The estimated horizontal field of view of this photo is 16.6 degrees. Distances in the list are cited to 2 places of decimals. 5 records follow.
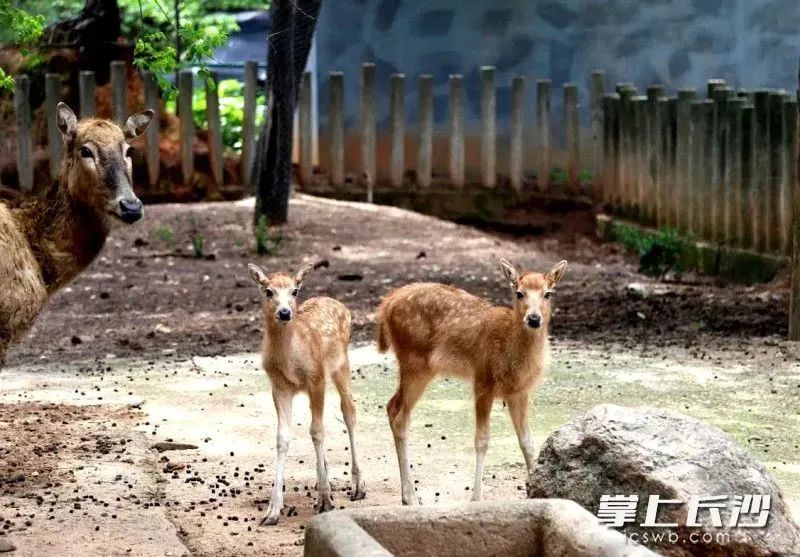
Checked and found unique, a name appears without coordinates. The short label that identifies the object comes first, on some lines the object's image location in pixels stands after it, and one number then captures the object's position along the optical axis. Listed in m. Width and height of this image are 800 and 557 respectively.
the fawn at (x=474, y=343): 14.13
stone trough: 10.50
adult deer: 15.11
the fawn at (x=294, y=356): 14.14
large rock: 11.41
